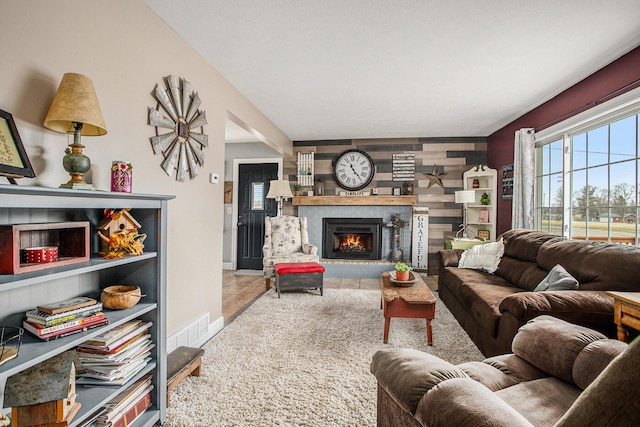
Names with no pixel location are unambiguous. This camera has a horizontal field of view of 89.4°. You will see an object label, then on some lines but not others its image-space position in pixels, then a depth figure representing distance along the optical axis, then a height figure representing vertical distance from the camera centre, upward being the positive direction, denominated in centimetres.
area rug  183 -114
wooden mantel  563 +20
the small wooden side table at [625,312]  166 -51
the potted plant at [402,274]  315 -60
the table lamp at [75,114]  137 +40
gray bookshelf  111 -36
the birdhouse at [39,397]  120 -71
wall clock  597 +78
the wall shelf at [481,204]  543 +21
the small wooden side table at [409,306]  269 -79
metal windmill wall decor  227 +62
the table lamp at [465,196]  508 +28
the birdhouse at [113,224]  159 -8
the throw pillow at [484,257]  368 -51
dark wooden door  614 -1
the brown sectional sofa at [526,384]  51 -55
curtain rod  268 +109
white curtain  418 +48
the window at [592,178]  279 +39
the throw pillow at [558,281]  227 -48
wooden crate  110 -15
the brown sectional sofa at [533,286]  195 -55
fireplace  586 -49
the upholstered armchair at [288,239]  490 -45
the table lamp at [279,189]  505 +34
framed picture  122 +21
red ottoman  416 -85
